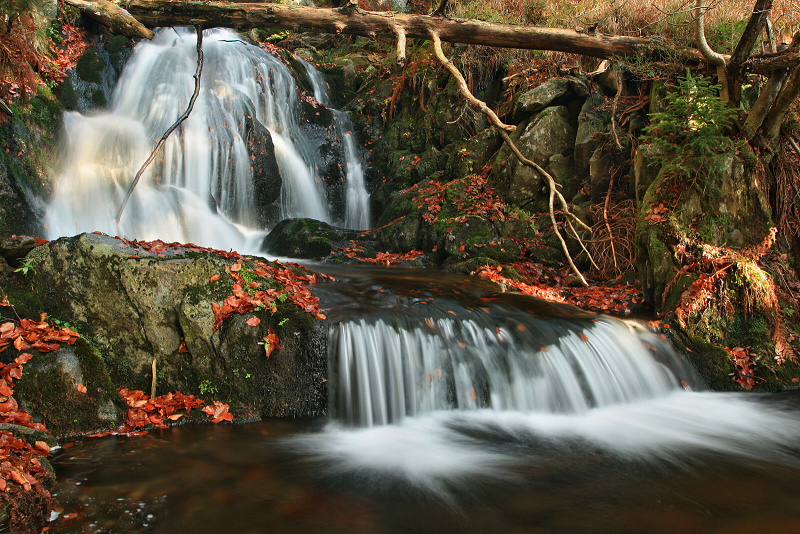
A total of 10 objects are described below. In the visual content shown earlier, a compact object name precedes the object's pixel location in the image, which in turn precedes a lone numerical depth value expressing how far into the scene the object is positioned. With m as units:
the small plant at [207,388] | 4.26
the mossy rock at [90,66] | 9.45
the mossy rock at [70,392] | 3.63
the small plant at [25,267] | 4.20
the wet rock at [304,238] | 9.11
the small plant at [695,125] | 5.89
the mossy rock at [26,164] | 7.02
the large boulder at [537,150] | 9.19
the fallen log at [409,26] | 8.40
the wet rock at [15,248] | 4.27
